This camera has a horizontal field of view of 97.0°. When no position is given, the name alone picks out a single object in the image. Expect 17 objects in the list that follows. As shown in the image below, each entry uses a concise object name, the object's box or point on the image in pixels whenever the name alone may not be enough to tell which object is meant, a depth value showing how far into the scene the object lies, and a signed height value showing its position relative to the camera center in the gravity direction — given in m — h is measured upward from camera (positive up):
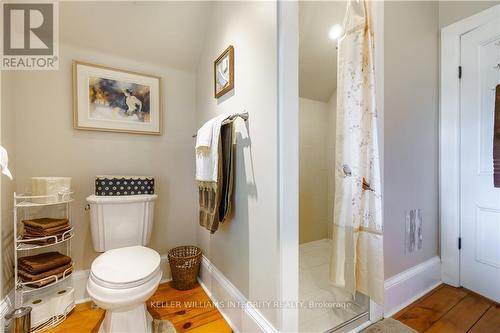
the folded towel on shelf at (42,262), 1.35 -0.61
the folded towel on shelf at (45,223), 1.37 -0.37
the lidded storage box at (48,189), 1.39 -0.15
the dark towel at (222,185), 1.34 -0.12
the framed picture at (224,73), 1.43 +0.64
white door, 1.59 -0.01
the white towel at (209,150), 1.33 +0.10
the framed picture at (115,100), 1.65 +0.52
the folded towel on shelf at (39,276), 1.34 -0.68
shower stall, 1.36 -0.14
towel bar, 1.27 +0.28
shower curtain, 1.28 -0.04
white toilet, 1.13 -0.56
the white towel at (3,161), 1.03 +0.02
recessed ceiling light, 1.99 +1.20
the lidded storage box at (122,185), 1.55 -0.14
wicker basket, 1.81 -0.86
